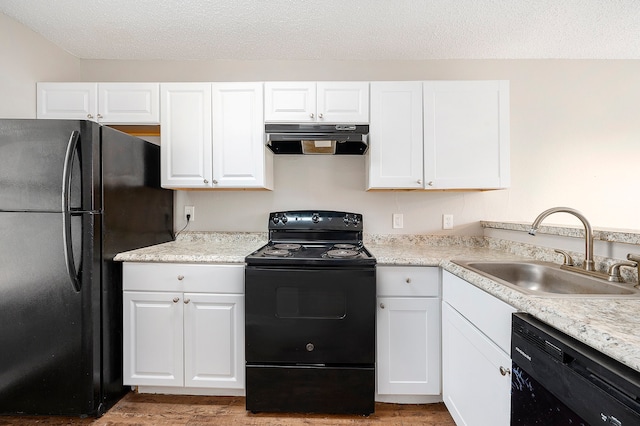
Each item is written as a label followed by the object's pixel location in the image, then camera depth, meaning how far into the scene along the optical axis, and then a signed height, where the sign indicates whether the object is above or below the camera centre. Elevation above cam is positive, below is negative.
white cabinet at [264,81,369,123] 2.03 +0.78
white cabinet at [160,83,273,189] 2.05 +0.54
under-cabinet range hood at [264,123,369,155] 1.89 +0.51
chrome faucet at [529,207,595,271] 1.28 -0.09
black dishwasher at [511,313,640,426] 0.64 -0.43
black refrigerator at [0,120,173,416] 1.54 -0.29
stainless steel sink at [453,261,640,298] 1.14 -0.31
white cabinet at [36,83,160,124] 2.08 +0.79
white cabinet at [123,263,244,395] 1.76 -0.68
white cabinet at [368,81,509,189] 1.99 +0.53
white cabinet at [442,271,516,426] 1.11 -0.63
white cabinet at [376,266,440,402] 1.72 -0.71
